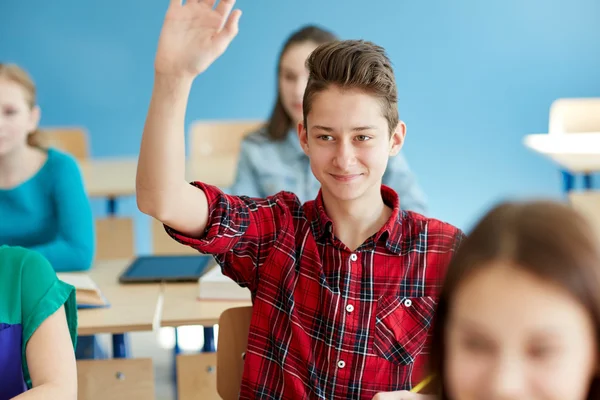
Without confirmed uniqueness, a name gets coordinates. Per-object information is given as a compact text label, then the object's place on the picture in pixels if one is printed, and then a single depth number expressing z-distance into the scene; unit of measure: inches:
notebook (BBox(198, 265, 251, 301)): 88.7
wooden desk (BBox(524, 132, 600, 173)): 144.9
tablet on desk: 98.2
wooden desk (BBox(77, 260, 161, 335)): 83.2
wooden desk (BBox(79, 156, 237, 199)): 147.8
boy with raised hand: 62.6
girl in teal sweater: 102.7
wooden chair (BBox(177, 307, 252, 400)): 70.7
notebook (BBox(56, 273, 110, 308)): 87.5
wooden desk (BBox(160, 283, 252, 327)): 84.0
